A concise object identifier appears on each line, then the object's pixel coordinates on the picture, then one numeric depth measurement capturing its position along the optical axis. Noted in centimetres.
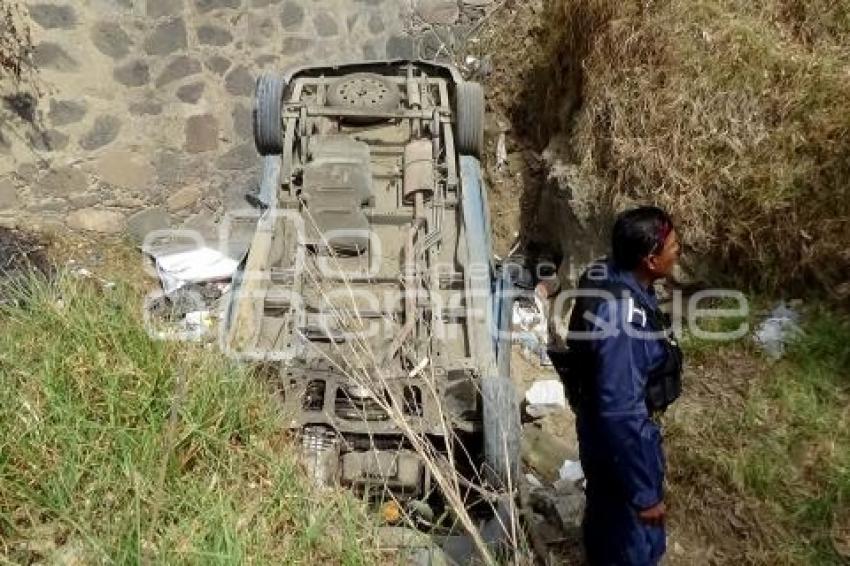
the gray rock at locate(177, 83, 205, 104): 693
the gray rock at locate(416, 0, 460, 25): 806
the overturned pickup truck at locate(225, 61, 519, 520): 388
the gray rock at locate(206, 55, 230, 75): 696
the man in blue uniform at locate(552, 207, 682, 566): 283
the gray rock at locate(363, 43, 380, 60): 760
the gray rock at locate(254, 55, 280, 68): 711
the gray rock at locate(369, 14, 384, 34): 759
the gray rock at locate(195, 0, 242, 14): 676
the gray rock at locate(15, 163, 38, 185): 647
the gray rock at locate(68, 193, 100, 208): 673
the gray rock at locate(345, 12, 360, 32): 741
